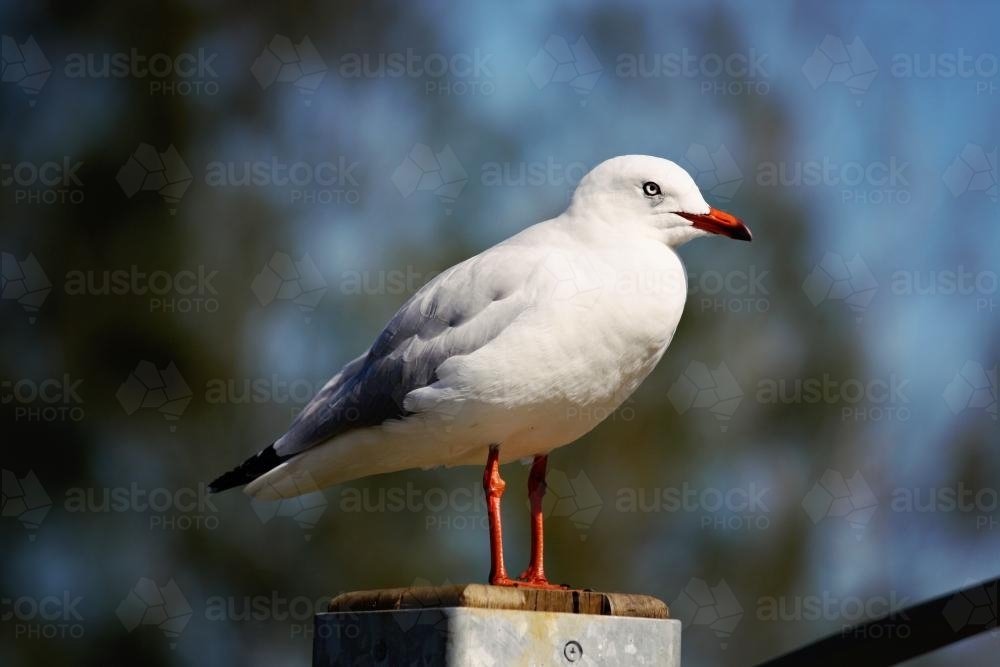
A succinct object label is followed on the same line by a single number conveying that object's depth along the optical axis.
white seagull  6.40
